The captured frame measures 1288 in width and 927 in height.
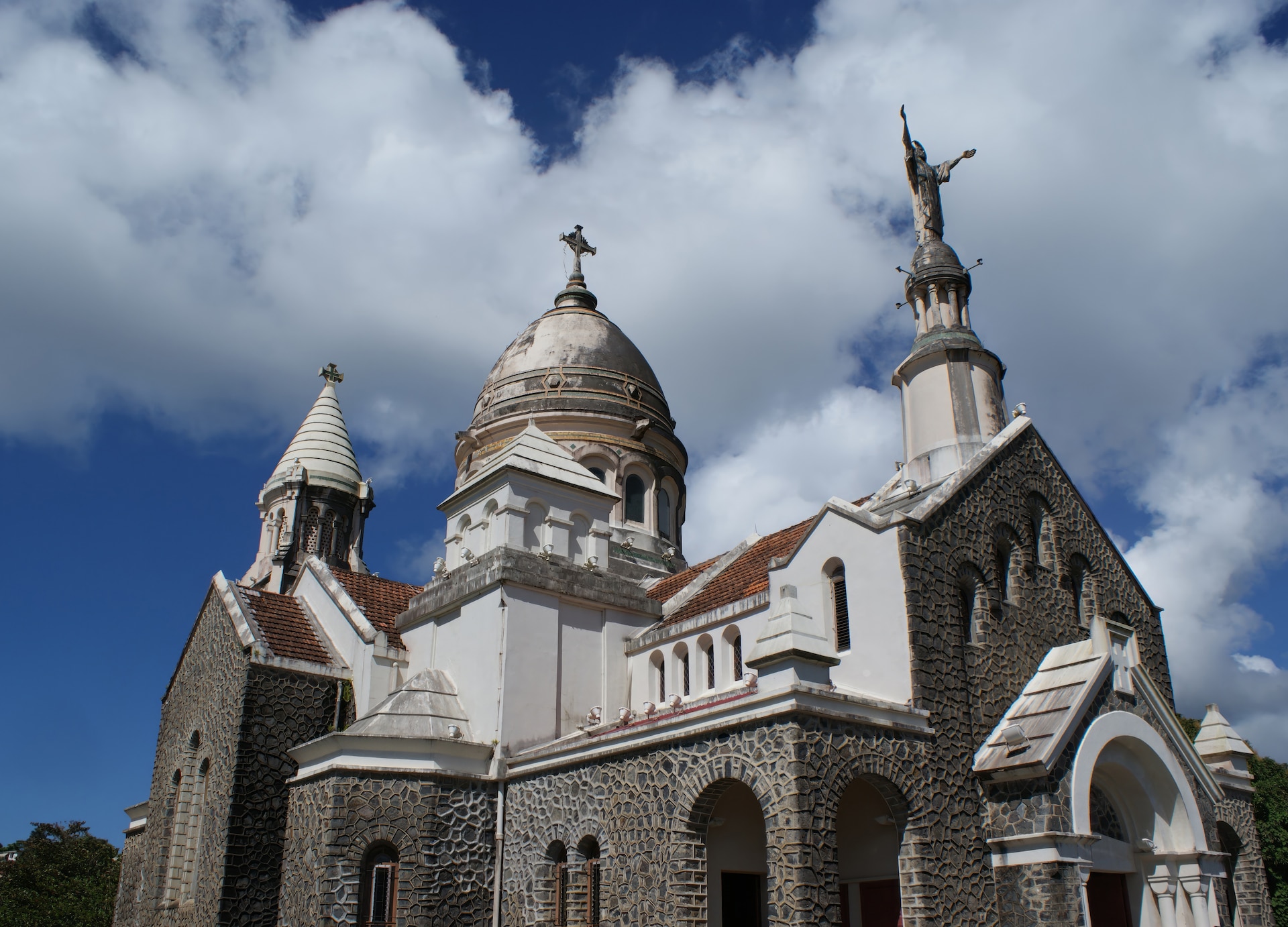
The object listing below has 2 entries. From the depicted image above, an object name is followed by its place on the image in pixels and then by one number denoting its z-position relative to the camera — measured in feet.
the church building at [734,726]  51.47
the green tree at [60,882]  100.37
